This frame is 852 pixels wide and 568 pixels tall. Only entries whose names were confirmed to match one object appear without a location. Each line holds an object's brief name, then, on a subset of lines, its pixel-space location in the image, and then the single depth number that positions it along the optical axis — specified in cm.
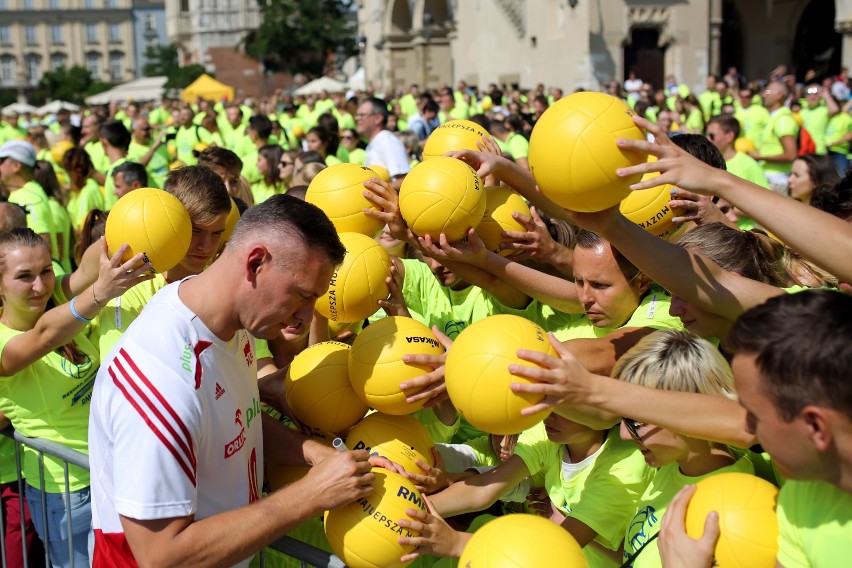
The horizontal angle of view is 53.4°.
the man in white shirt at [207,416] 274
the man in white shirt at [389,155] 922
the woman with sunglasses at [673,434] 301
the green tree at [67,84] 9357
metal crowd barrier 317
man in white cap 809
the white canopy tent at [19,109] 4667
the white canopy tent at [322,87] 4681
